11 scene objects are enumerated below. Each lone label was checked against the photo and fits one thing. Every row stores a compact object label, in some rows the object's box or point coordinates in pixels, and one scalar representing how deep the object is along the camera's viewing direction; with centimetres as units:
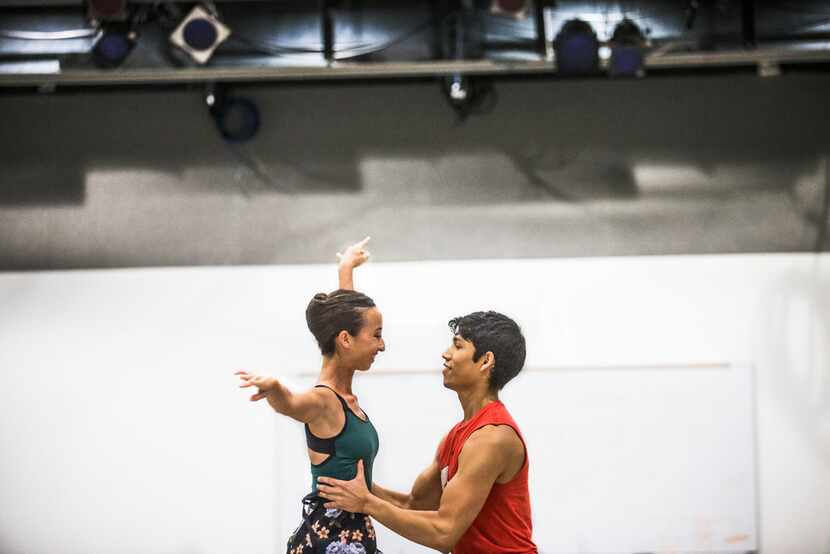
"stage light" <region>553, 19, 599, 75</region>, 910
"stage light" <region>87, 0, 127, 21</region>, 904
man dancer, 563
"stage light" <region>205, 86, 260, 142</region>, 1138
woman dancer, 611
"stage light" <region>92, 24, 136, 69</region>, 966
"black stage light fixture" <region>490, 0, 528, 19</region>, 896
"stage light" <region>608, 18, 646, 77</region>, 910
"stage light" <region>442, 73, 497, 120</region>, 1130
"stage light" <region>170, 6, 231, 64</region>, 946
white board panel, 1082
